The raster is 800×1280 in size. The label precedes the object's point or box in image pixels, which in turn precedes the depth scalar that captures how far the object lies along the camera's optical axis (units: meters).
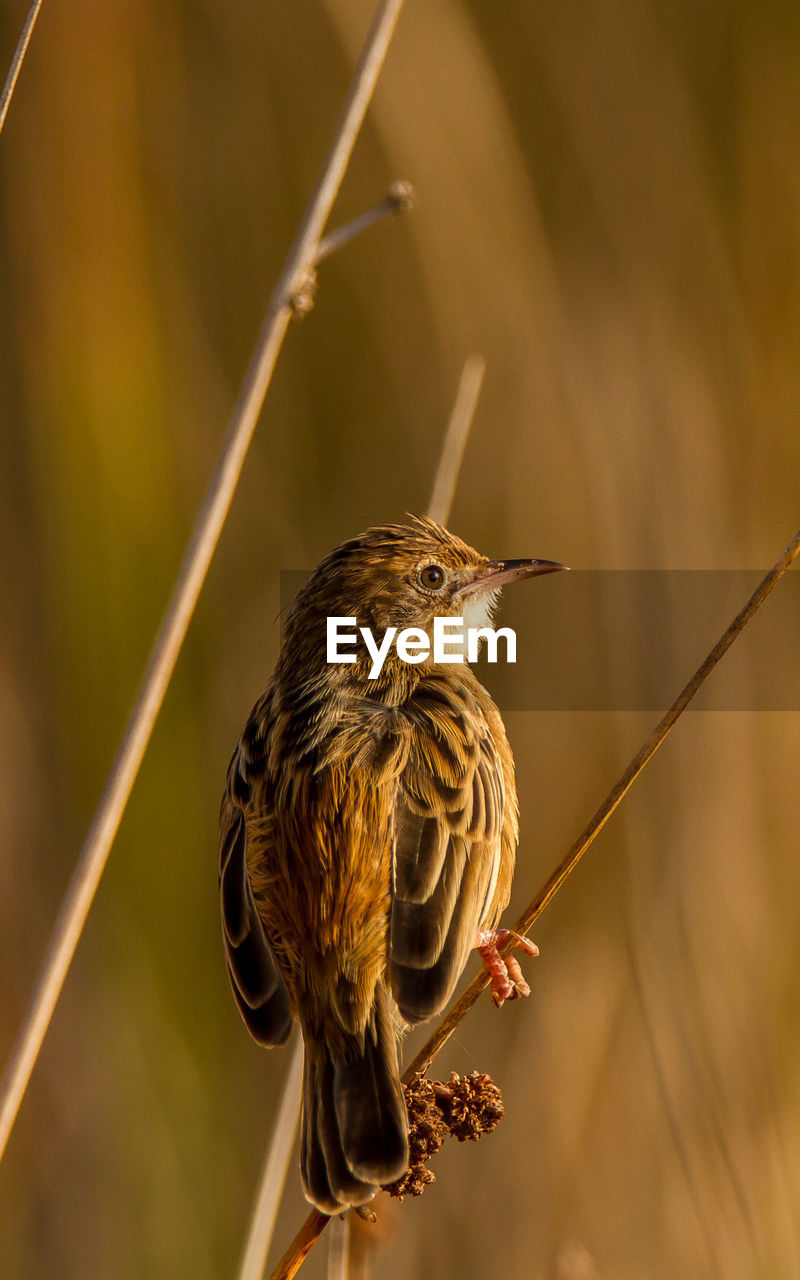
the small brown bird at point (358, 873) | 4.83
